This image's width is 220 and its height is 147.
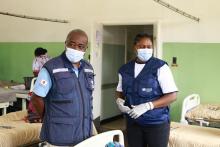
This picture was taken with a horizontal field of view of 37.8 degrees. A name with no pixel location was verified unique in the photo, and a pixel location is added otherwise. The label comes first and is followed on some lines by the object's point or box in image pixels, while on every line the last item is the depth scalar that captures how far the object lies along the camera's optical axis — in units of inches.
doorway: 223.8
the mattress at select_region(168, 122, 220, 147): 113.2
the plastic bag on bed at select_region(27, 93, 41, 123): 133.5
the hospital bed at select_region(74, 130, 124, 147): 61.7
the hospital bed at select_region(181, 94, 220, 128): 142.7
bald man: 74.1
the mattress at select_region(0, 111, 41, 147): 113.6
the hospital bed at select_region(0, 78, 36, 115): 165.2
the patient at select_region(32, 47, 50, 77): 208.1
